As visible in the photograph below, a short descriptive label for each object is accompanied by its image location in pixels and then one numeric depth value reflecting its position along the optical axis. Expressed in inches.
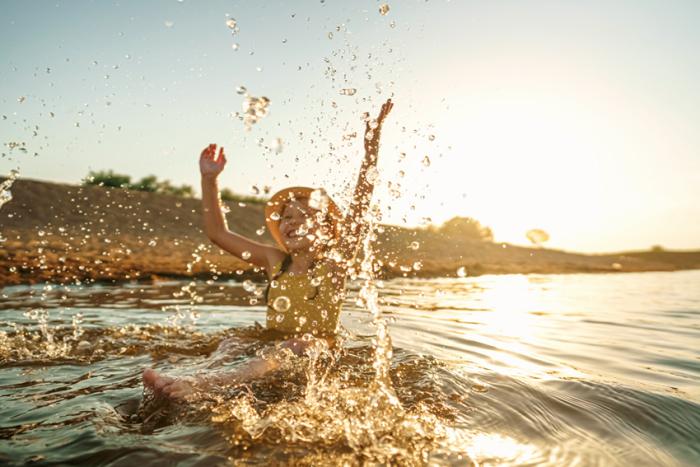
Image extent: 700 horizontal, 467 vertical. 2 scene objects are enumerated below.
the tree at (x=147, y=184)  1223.2
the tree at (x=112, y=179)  1146.7
